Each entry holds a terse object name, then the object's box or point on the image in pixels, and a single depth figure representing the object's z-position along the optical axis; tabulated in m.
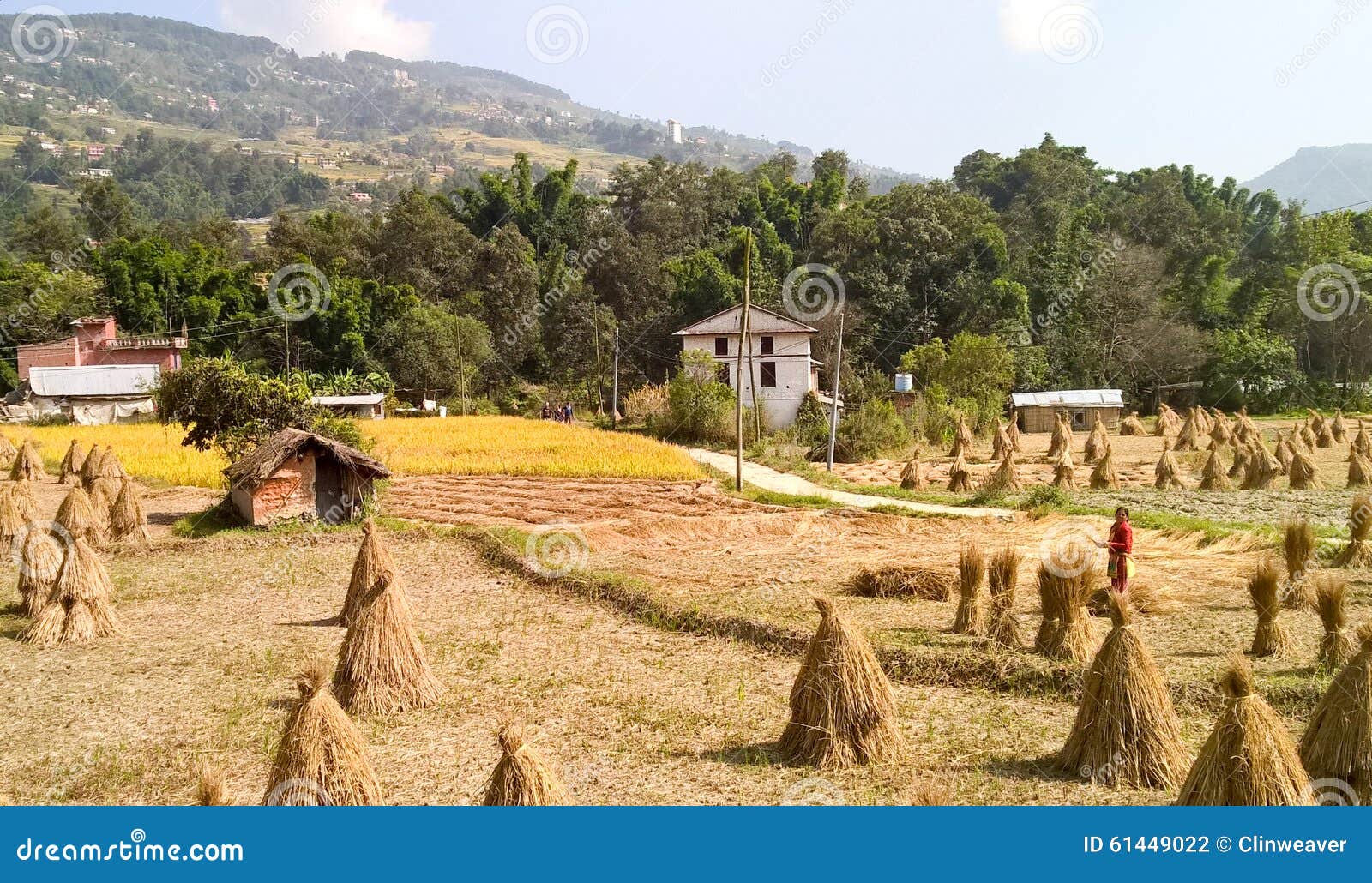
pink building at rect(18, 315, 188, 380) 50.81
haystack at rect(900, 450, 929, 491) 24.81
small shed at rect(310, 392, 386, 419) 46.16
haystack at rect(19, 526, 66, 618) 12.86
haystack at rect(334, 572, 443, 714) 9.44
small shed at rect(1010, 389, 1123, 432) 44.91
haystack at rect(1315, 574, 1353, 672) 9.42
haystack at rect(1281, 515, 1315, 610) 11.56
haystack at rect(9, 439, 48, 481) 25.85
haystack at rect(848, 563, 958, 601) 13.53
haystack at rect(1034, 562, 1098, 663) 10.20
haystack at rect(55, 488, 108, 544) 16.19
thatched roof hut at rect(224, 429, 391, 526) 18.59
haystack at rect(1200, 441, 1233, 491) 23.33
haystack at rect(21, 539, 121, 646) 11.98
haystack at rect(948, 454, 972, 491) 24.45
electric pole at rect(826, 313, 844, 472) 27.67
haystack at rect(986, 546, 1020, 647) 10.80
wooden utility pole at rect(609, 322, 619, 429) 44.88
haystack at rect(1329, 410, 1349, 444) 33.00
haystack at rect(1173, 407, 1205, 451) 33.00
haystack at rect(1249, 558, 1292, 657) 9.95
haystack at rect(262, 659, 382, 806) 6.60
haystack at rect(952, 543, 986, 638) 11.40
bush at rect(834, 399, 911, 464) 32.25
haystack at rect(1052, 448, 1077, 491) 23.48
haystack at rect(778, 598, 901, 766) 7.97
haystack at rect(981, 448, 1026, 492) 23.09
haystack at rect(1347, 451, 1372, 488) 22.55
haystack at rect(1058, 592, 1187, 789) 7.36
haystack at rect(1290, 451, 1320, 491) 22.78
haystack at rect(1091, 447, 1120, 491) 23.94
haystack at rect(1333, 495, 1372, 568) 13.66
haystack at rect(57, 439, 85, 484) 25.89
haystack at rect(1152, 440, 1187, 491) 23.64
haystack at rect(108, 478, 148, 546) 17.67
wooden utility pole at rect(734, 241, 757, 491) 24.02
